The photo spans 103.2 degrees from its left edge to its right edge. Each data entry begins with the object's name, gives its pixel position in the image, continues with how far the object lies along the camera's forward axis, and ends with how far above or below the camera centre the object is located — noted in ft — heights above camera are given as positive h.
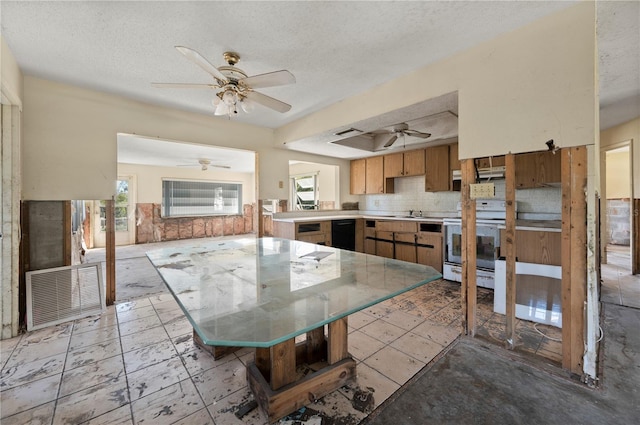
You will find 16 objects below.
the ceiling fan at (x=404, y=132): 10.73 +3.43
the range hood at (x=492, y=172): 11.10 +1.73
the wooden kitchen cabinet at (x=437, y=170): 13.78 +2.28
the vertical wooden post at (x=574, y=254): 5.43 -0.94
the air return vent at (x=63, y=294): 7.98 -2.78
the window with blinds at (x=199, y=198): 25.48 +1.48
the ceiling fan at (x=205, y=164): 21.38 +4.33
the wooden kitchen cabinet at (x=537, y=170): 10.11 +1.69
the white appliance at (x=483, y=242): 10.73 -1.40
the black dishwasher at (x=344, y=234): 15.51 -1.40
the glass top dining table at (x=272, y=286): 2.95 -1.28
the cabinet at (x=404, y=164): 14.80 +2.90
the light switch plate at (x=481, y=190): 6.61 +0.55
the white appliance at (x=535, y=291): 7.75 -2.58
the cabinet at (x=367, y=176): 17.04 +2.50
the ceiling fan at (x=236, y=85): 6.03 +3.28
